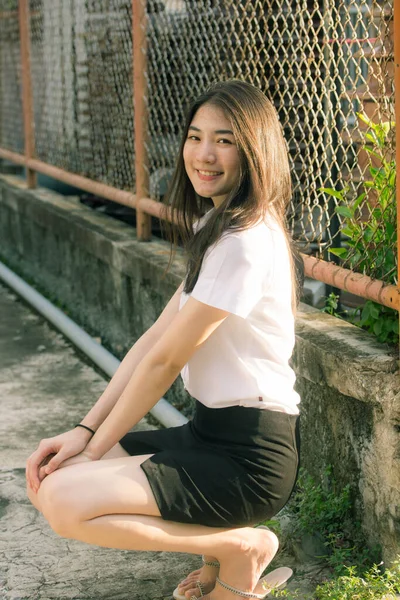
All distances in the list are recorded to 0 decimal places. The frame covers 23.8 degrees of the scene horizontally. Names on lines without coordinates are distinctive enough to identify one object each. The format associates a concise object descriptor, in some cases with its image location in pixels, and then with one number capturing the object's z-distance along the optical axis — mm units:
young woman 2549
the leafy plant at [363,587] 2691
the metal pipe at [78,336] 4148
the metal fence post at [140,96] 4945
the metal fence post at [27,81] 7262
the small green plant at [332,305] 3586
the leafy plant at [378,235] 3035
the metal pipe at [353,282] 2867
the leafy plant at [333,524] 2941
